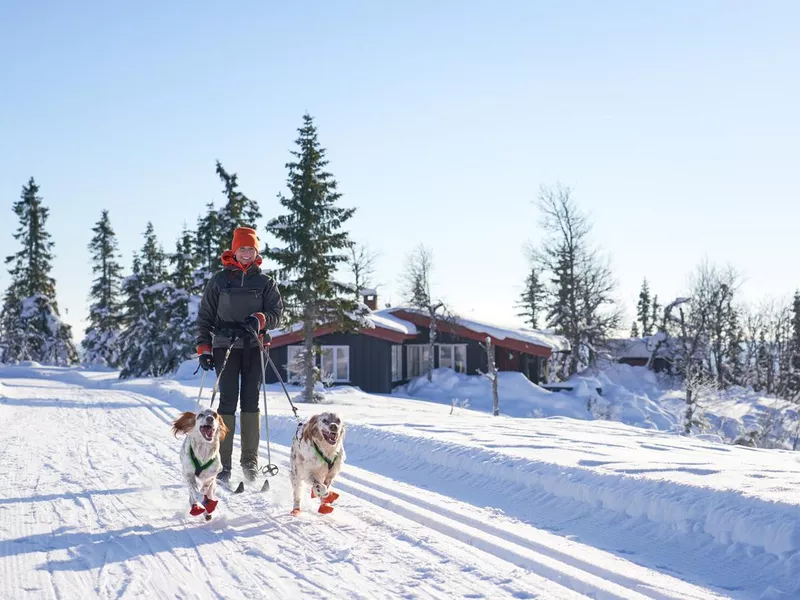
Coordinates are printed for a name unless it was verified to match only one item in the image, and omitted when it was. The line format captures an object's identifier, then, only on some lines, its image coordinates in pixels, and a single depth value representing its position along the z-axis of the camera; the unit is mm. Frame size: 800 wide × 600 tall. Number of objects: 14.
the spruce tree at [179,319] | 37334
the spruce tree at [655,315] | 87681
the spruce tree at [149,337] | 37438
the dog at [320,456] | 5617
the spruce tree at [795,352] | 48134
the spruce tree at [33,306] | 48156
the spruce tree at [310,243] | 24219
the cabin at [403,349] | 32094
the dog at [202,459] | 5438
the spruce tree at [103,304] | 55188
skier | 6797
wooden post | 22967
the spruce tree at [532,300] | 64562
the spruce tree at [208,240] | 35031
